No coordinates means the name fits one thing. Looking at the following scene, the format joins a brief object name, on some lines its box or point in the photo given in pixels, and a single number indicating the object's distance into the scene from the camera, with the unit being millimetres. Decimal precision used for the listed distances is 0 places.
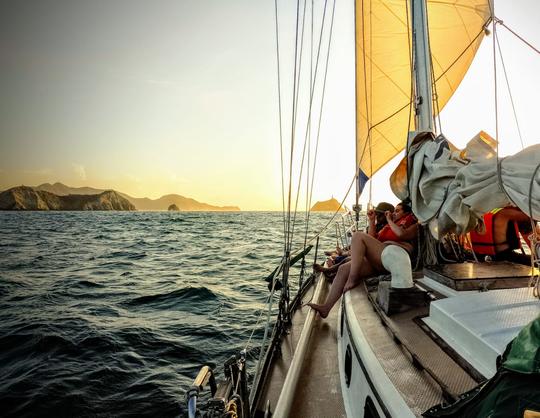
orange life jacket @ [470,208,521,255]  3539
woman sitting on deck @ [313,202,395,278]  4238
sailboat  1341
